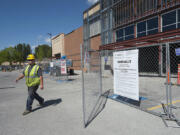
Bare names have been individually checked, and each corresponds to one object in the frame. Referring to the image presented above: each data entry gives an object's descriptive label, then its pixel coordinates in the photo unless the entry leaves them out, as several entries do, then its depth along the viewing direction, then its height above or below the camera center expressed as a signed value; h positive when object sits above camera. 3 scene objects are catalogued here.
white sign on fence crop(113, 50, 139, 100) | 4.15 -0.36
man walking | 4.21 -0.44
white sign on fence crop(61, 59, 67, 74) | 11.66 -0.24
